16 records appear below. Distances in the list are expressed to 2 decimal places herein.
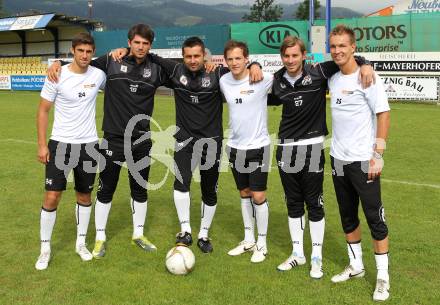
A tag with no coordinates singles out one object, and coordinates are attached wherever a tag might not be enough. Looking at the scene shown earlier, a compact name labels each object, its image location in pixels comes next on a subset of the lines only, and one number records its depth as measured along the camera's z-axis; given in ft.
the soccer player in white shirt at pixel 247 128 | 15.54
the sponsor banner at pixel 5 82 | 115.24
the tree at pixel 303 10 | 229.95
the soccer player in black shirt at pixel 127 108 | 16.11
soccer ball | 14.93
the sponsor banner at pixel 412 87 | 71.77
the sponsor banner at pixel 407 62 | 75.97
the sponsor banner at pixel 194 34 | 100.53
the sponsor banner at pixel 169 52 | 103.71
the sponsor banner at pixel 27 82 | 110.73
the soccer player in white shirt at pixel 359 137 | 12.99
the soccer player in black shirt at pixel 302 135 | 14.26
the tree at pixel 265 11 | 281.95
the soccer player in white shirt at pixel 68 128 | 15.19
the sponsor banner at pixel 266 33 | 91.59
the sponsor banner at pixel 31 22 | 135.64
